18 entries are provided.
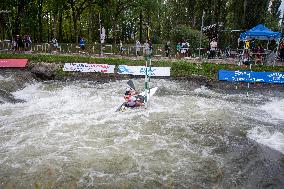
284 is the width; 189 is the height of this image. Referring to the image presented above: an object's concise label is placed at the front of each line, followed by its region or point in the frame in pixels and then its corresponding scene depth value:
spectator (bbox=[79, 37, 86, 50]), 33.06
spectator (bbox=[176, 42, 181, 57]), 30.80
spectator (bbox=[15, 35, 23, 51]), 31.97
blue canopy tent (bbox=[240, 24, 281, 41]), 26.86
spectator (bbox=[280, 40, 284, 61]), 29.05
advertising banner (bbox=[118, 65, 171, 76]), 26.56
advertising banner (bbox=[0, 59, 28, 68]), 26.94
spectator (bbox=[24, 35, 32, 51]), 33.08
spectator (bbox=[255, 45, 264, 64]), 27.94
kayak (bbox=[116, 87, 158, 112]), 17.91
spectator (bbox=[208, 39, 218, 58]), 28.88
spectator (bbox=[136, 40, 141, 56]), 31.25
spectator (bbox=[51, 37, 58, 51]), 33.47
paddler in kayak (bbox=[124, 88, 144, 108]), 18.02
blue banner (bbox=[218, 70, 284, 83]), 25.33
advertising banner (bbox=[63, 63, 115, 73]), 27.22
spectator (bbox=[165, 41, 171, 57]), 30.25
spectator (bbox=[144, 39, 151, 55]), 29.89
